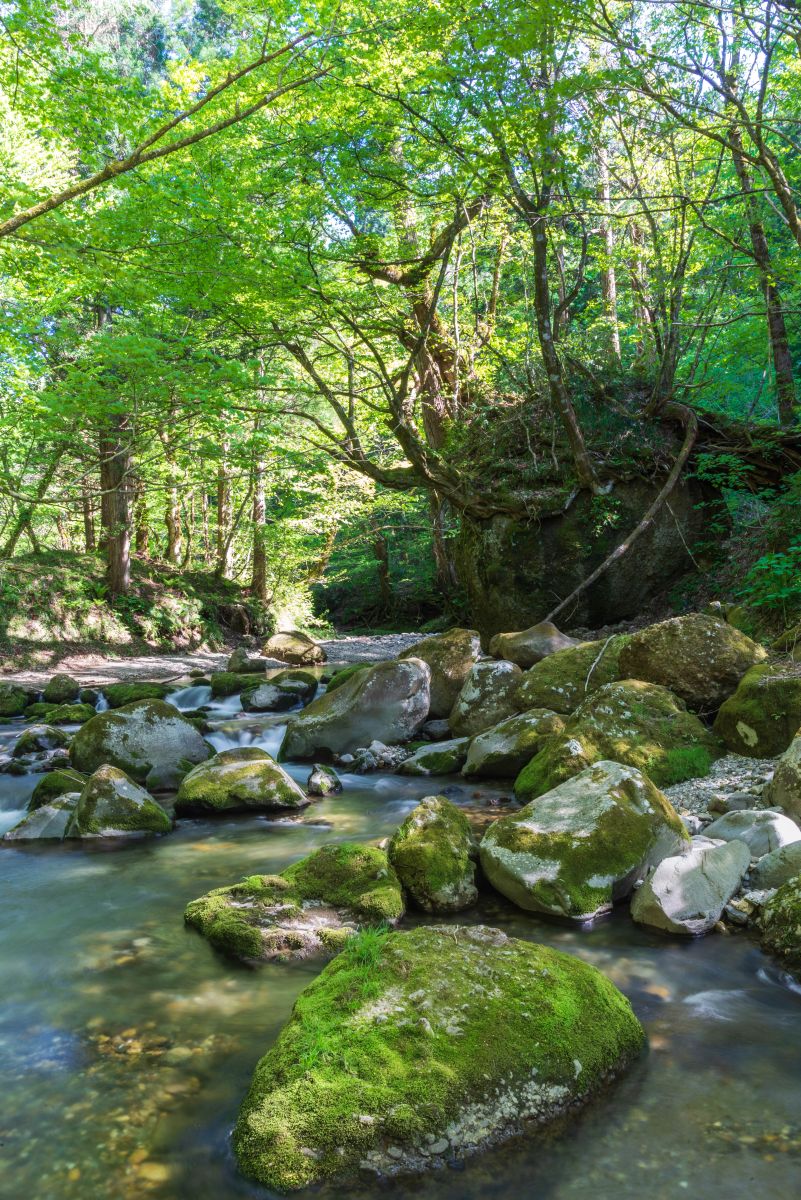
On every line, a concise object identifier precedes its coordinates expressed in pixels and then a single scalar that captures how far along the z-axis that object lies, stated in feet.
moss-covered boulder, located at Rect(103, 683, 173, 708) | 37.81
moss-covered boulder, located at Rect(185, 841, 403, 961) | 13.20
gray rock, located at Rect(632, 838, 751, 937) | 13.39
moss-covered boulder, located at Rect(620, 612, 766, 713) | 23.65
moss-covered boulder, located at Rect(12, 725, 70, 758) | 28.60
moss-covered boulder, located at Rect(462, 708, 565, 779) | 23.62
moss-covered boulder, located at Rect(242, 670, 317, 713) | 39.50
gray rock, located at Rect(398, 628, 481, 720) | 32.09
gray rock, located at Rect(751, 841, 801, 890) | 13.58
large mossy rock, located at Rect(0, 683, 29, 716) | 37.86
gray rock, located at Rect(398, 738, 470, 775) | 25.59
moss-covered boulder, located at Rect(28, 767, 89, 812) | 22.17
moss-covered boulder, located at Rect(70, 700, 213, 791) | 25.26
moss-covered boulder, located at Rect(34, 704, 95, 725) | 34.65
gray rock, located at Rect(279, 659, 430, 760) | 29.12
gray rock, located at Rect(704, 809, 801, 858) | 14.73
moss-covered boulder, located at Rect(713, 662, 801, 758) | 20.12
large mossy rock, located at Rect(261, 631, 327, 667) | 54.85
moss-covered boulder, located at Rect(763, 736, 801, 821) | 15.79
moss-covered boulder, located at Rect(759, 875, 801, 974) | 12.15
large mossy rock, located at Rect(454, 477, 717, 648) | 40.19
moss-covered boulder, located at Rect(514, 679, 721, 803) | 20.03
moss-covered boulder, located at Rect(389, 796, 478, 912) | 14.57
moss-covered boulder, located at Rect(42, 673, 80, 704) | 40.27
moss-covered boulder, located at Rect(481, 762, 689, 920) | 14.25
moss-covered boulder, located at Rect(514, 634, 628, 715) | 26.63
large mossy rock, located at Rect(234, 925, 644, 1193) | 7.80
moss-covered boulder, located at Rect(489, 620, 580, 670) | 32.83
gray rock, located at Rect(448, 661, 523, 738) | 28.43
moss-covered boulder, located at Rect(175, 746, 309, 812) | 21.88
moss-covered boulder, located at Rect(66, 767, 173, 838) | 20.13
